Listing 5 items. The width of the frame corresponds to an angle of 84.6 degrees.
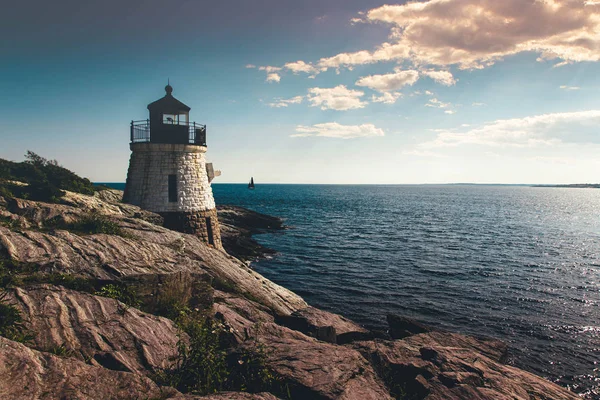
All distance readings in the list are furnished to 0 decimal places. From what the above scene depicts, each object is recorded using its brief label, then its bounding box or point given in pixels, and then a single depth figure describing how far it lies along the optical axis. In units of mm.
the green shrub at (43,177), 17578
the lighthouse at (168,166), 21531
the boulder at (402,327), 16297
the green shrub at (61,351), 6973
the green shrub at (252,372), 7383
